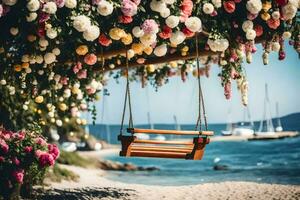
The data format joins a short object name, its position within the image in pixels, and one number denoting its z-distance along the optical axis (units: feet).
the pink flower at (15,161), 23.13
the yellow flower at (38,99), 24.30
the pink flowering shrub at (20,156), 23.16
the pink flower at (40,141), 24.00
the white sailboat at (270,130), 238.52
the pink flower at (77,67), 22.58
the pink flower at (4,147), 22.75
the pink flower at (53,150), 24.49
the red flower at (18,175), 23.04
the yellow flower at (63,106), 28.63
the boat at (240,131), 276.08
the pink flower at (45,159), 23.56
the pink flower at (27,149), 23.58
